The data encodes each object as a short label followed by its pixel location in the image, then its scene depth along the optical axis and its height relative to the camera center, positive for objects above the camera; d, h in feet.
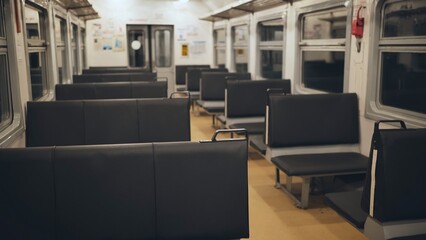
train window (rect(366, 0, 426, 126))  10.28 -0.15
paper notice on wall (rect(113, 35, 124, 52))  32.79 +1.59
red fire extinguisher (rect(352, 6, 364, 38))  11.76 +0.95
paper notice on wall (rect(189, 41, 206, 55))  34.37 +1.15
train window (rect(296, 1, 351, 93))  13.88 +0.43
